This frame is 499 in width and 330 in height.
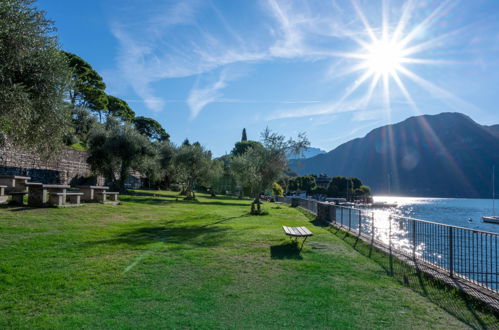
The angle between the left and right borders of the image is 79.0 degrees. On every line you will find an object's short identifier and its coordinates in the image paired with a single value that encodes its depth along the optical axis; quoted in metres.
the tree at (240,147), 87.62
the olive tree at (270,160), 22.91
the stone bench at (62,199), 14.16
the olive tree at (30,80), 8.30
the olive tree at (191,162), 35.66
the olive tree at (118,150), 28.34
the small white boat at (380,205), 102.25
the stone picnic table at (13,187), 13.30
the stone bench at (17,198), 13.28
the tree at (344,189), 113.44
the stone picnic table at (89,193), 18.15
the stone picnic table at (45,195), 13.65
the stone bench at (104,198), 18.53
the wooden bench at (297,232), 8.70
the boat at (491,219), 49.25
